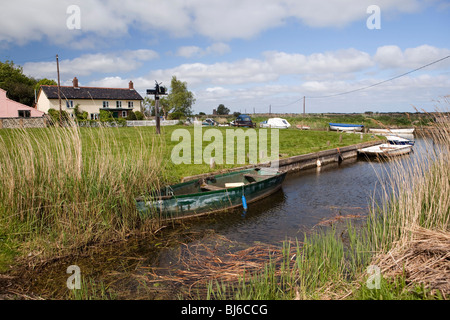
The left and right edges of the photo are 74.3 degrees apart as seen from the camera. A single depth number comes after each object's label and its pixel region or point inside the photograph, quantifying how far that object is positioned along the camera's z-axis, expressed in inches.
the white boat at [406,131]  1547.7
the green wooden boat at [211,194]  324.2
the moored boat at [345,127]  1517.0
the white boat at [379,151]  856.3
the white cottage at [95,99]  1748.3
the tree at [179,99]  2347.4
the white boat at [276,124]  1512.1
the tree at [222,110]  2891.2
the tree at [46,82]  2323.1
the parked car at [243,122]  1408.7
